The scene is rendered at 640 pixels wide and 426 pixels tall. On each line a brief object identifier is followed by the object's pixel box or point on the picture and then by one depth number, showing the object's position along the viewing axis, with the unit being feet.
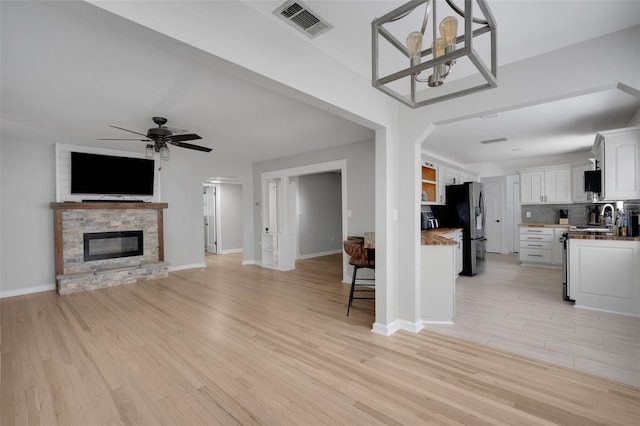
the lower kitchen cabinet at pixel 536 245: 21.11
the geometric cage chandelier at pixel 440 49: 3.05
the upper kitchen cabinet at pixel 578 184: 20.58
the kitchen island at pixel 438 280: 10.96
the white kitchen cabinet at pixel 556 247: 20.64
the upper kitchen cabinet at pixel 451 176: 21.02
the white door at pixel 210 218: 30.50
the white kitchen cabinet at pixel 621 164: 11.96
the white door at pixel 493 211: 26.63
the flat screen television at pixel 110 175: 17.63
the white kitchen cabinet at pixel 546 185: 21.43
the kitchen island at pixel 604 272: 11.62
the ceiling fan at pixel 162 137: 12.73
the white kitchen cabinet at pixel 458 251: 17.60
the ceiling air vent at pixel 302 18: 6.11
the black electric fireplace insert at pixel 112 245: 18.01
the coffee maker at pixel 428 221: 18.53
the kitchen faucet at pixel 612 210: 16.46
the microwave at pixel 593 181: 15.16
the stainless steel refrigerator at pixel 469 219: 18.35
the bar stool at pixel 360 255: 11.78
